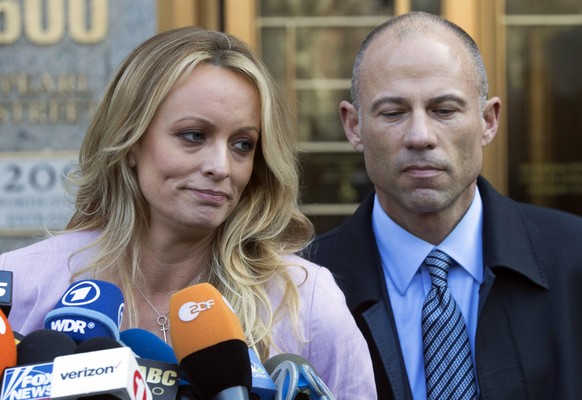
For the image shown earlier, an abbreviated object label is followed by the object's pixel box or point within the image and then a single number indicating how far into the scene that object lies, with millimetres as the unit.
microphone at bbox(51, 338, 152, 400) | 3682
